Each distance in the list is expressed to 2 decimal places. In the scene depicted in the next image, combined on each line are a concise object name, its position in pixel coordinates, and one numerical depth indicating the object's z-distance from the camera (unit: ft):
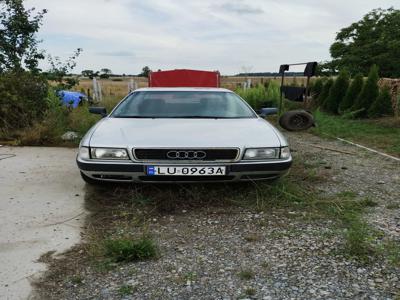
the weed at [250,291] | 8.16
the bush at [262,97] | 43.45
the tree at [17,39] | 29.71
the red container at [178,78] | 36.96
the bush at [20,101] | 24.98
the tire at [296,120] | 31.78
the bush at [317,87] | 53.73
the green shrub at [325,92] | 51.03
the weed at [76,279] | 8.63
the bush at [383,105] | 39.34
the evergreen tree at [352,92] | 44.43
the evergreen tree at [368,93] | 41.55
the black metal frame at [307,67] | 32.27
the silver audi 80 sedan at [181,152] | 12.50
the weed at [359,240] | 9.72
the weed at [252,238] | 10.72
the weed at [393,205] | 13.35
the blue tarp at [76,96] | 37.52
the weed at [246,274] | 8.79
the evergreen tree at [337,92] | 47.19
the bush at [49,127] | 23.73
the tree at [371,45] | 97.04
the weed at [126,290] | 8.19
